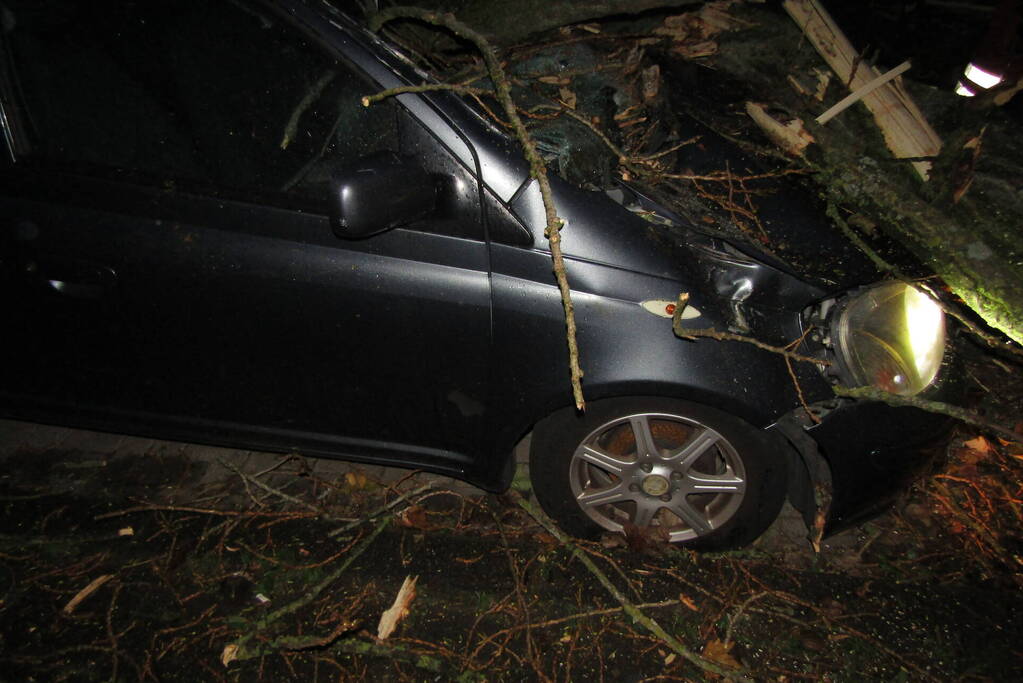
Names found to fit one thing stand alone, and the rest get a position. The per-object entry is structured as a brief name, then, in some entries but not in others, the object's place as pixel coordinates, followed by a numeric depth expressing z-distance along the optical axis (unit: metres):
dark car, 1.93
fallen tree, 2.20
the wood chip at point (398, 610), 2.17
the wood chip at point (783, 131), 2.65
